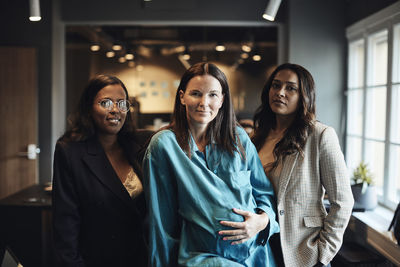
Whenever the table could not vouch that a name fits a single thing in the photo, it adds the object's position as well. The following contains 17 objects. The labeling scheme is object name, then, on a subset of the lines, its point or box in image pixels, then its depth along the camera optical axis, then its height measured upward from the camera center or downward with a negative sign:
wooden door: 4.34 +0.00
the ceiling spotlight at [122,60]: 5.20 +0.81
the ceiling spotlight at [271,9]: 2.13 +0.64
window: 3.16 +0.20
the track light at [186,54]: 5.19 +0.89
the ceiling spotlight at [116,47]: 5.12 +0.97
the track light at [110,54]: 5.15 +0.88
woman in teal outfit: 1.50 -0.30
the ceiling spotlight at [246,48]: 5.07 +0.97
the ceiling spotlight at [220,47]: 5.11 +0.98
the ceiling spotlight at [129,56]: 5.23 +0.87
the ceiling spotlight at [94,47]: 5.05 +0.96
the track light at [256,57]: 5.06 +0.84
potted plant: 3.09 -0.62
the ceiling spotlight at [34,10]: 2.15 +0.62
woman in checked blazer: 1.79 -0.32
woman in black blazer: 1.69 -0.35
